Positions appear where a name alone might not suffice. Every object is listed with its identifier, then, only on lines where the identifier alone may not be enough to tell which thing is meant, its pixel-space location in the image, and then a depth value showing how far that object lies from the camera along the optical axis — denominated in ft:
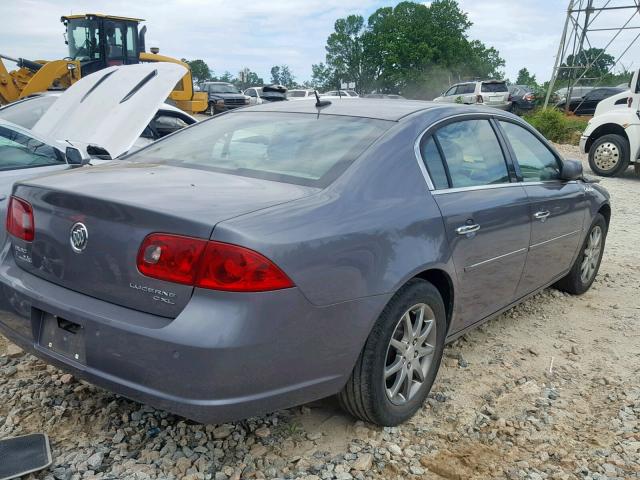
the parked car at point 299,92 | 103.19
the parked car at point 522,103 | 91.30
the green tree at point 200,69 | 288.39
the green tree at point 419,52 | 224.94
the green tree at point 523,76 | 303.79
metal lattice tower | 65.05
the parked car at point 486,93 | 90.79
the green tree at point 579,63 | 67.82
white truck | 37.91
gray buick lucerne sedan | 7.14
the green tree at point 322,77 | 271.08
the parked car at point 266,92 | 83.21
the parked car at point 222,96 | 98.27
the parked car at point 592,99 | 81.61
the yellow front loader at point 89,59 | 43.62
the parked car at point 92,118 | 15.72
